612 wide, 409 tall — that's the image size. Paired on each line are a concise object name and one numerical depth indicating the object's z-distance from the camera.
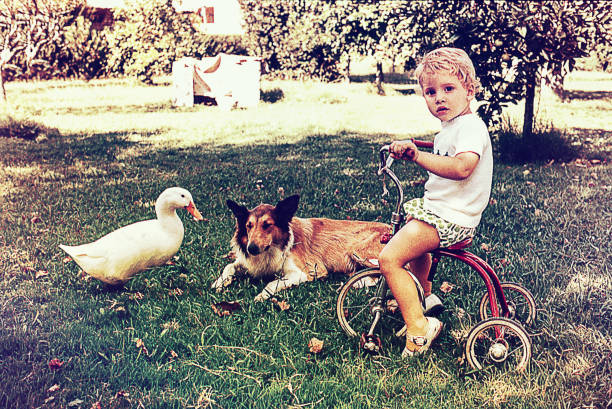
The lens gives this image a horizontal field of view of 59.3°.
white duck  2.94
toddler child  2.13
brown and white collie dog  3.05
